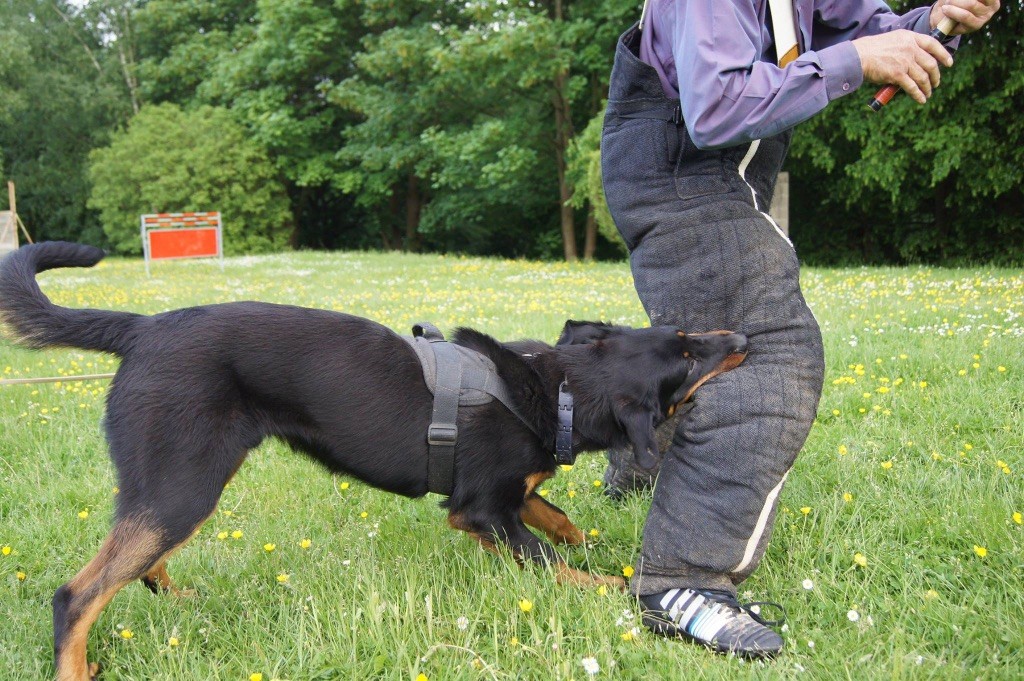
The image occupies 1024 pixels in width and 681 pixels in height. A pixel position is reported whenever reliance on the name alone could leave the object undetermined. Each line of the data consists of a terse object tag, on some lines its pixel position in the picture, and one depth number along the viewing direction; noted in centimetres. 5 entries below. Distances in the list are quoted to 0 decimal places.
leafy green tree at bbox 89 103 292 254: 2748
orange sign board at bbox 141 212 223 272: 1716
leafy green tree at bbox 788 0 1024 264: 1509
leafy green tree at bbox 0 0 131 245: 3284
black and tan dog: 261
